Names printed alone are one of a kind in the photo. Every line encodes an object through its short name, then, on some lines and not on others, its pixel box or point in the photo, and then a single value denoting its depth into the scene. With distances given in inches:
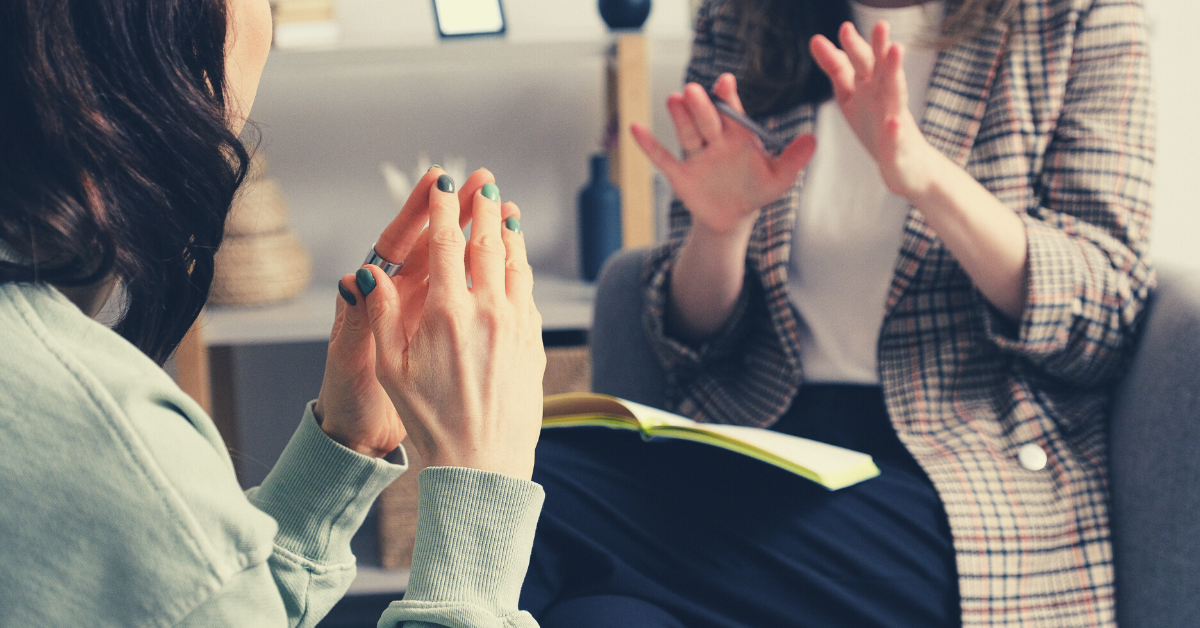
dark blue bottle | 65.9
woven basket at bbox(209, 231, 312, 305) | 62.1
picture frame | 65.8
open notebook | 28.9
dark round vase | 62.2
